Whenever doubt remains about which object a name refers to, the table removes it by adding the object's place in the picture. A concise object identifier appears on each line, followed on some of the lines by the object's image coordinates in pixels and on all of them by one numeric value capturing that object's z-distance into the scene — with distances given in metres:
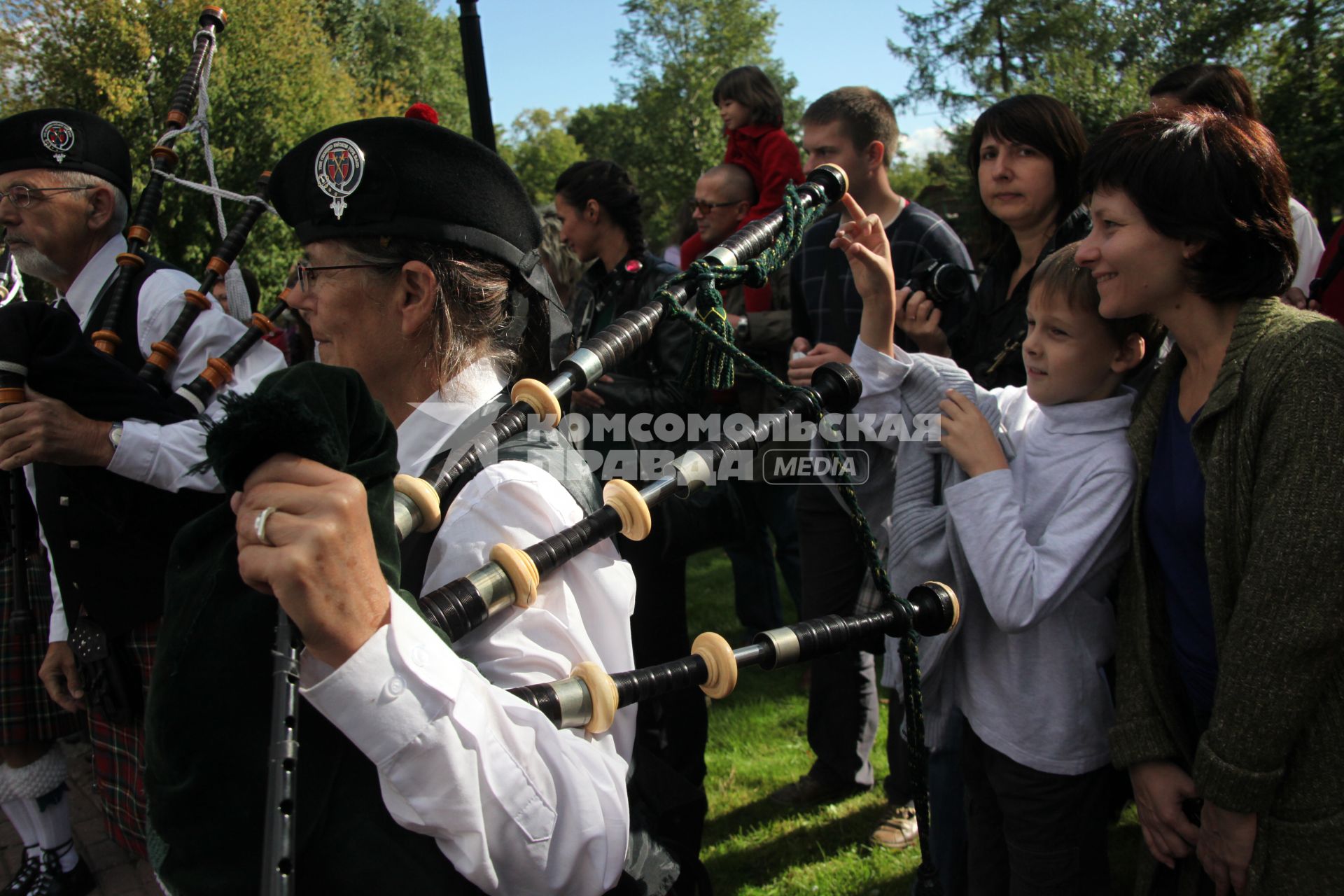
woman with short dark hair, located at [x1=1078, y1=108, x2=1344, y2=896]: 1.51
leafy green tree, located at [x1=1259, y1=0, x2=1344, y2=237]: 13.78
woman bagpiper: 0.94
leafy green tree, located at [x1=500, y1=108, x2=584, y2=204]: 42.75
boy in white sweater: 1.89
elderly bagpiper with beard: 2.55
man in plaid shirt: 3.25
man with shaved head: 4.23
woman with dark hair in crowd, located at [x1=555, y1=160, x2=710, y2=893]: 3.09
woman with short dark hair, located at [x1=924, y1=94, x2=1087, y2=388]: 2.68
